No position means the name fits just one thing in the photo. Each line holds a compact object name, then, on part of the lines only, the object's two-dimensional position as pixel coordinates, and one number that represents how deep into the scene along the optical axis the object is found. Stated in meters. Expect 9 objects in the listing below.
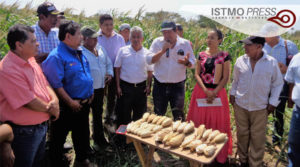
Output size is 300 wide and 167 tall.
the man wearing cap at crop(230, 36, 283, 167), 2.91
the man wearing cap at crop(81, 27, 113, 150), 3.24
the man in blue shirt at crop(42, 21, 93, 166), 2.57
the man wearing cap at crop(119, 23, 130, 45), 4.66
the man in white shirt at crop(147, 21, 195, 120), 3.49
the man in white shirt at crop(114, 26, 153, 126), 3.56
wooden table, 2.13
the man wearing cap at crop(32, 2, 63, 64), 3.05
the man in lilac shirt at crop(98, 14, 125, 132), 3.90
